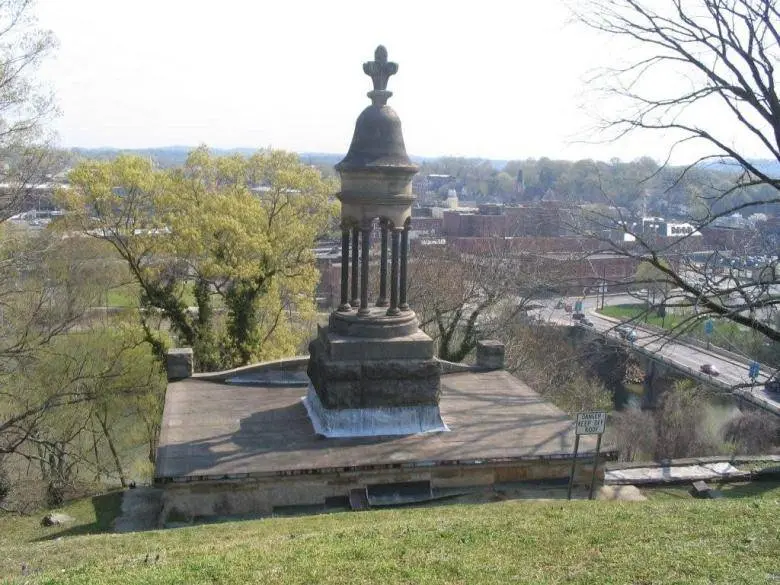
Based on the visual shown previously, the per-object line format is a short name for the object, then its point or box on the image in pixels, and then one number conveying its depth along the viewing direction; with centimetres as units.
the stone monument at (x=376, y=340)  1058
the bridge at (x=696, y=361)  3222
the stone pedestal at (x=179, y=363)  1282
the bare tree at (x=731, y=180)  727
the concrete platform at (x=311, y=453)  902
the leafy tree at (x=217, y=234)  1855
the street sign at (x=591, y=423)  870
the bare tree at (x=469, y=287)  2159
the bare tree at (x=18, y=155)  1092
